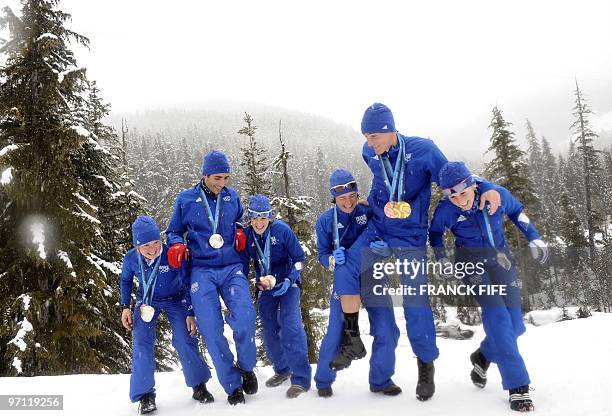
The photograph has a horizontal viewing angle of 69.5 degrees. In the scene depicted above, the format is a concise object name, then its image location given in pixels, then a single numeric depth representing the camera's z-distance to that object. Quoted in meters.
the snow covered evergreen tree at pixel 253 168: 20.34
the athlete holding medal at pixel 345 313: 4.79
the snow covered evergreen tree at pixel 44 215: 10.58
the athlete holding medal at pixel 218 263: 4.95
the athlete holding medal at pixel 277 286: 5.43
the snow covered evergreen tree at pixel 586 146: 36.44
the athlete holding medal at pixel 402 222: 4.62
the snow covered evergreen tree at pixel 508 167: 25.03
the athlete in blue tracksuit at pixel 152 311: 5.09
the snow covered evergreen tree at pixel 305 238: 17.42
